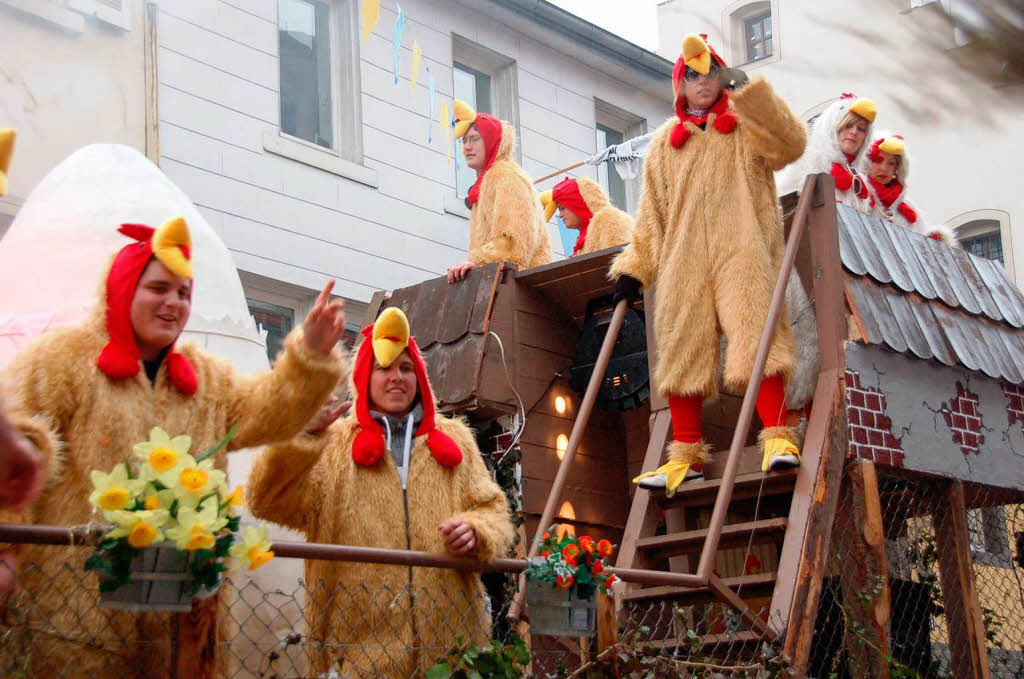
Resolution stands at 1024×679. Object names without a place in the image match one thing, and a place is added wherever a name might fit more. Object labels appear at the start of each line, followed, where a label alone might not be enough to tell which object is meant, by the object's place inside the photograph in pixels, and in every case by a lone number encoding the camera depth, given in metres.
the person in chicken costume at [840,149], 6.79
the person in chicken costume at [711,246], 5.53
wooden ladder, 5.07
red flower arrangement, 4.05
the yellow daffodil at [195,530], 3.11
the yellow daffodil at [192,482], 3.16
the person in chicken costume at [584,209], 7.99
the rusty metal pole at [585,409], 5.53
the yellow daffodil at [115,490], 3.08
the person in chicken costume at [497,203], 7.57
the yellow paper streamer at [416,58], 10.08
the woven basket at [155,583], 3.08
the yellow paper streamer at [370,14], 9.27
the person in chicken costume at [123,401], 3.47
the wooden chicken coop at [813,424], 5.42
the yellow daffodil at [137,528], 3.05
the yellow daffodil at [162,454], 3.17
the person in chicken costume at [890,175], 7.20
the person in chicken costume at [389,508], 4.11
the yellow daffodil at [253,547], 3.28
